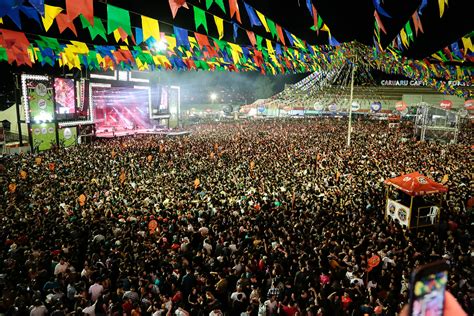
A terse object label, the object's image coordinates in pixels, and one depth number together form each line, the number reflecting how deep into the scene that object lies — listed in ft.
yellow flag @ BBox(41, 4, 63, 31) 19.25
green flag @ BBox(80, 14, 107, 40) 25.10
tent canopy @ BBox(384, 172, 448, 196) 31.35
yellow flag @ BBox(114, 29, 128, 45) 28.14
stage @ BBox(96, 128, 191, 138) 108.78
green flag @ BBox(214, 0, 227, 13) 18.16
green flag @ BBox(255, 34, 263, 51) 32.64
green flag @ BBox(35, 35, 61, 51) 35.91
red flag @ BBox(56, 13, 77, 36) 19.36
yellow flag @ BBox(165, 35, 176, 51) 35.13
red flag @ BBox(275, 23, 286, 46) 24.40
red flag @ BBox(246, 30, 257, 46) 26.83
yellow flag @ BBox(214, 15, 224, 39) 23.10
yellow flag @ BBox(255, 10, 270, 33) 22.33
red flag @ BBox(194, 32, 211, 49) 28.40
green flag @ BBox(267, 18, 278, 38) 24.23
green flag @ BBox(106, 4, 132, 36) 18.89
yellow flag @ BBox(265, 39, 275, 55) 35.22
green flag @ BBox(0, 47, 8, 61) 40.46
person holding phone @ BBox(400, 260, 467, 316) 4.55
